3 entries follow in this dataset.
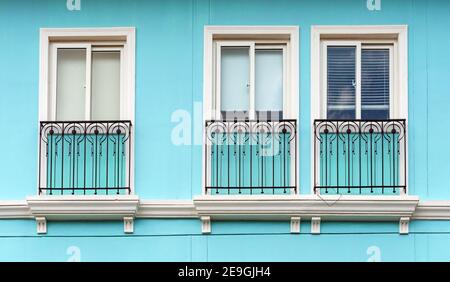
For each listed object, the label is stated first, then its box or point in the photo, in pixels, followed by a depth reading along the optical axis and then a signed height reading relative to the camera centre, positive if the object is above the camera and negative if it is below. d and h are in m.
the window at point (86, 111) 14.29 +0.49
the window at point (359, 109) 14.19 +0.54
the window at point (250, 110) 14.23 +0.52
